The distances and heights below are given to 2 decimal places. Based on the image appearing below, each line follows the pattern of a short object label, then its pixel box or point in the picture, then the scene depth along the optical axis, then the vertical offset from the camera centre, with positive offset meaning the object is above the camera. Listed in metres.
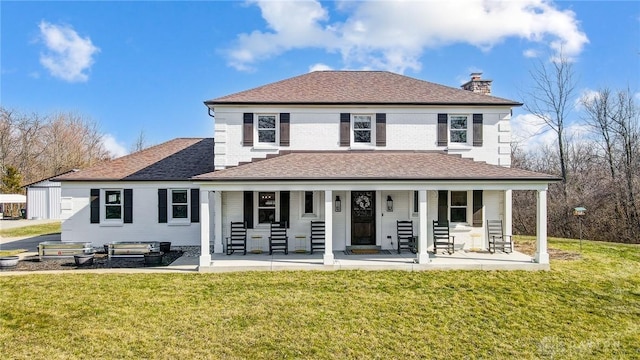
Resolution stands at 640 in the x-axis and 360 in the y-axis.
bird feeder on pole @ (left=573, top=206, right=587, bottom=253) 13.76 -0.86
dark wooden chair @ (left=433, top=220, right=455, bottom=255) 12.84 -1.81
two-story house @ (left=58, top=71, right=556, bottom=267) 13.69 +1.63
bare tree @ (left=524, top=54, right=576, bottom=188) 27.16 +5.12
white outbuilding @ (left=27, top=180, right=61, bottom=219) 30.02 -0.79
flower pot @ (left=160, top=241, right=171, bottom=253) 14.13 -2.25
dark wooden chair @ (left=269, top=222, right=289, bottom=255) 13.04 -1.77
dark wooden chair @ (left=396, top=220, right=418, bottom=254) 13.15 -1.71
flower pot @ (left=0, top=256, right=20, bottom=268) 11.62 -2.30
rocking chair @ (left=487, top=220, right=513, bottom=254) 13.25 -1.81
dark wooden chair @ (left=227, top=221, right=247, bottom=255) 13.12 -1.81
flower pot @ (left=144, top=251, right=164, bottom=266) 11.75 -2.26
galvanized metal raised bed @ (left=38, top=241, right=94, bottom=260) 12.52 -2.06
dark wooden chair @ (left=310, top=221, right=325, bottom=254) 13.35 -1.74
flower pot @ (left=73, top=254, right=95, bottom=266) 11.77 -2.26
